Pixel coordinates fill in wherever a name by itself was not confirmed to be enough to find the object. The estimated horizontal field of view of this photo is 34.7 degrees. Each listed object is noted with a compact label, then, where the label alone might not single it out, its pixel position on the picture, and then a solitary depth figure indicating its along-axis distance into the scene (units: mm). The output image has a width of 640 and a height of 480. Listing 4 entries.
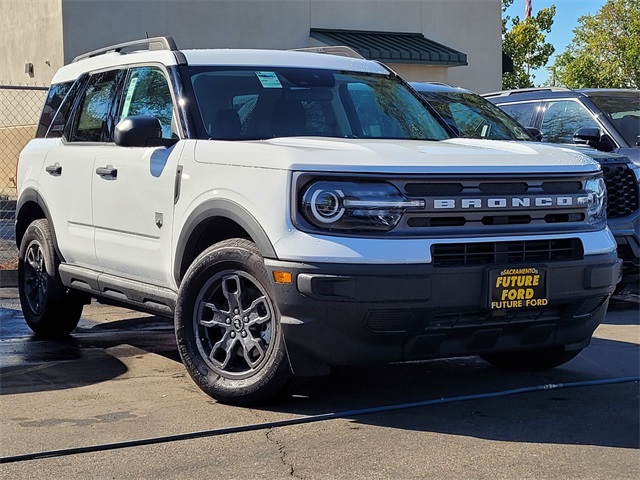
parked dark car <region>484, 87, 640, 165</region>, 9312
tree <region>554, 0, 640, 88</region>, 37406
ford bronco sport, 4820
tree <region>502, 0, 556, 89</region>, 35266
